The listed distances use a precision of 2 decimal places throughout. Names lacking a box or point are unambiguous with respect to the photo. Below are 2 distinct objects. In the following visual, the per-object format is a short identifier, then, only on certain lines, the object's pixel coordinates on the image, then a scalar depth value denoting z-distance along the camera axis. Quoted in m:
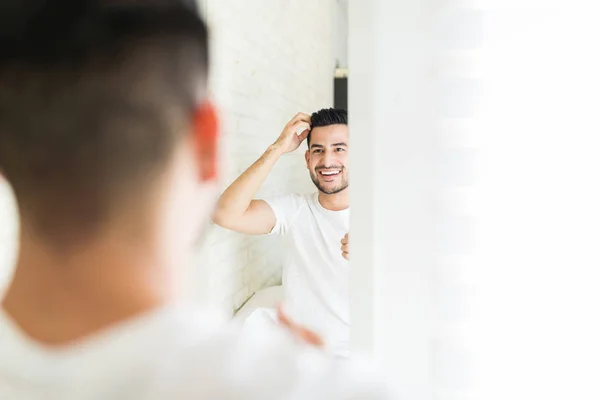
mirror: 2.07
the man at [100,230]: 0.42
